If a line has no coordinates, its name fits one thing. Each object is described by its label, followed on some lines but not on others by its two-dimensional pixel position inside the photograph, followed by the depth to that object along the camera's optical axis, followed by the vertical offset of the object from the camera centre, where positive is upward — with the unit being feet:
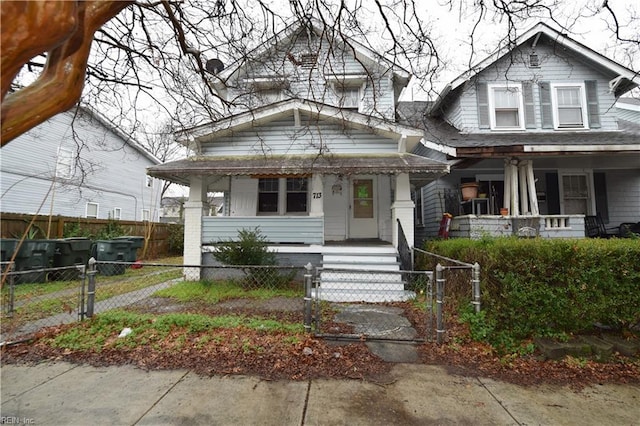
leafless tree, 4.58 +7.46
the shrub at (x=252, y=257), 24.04 -2.06
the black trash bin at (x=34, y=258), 26.11 -2.20
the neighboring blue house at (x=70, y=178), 44.98 +9.38
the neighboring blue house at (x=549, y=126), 32.45 +11.34
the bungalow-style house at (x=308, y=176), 25.91 +4.95
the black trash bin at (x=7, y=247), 25.80 -1.27
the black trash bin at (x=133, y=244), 35.14 -1.42
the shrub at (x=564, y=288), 12.71 -2.39
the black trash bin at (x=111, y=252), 31.68 -2.13
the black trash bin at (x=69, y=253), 28.99 -2.00
